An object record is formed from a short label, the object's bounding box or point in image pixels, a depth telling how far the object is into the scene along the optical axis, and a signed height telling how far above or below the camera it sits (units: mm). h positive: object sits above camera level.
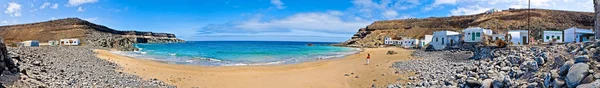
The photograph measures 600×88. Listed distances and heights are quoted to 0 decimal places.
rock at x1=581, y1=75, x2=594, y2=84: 7185 -843
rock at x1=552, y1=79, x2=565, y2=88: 7571 -956
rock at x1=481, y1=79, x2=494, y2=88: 9398 -1181
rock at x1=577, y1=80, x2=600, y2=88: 6475 -869
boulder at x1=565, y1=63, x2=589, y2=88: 7242 -763
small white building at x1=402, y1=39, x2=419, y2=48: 79931 -629
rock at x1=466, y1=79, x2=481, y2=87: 10141 -1246
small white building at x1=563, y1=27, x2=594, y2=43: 32844 +199
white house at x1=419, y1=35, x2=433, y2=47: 69250 -374
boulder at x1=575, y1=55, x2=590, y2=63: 8484 -515
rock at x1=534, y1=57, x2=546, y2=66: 10789 -698
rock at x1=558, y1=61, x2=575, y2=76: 8113 -708
